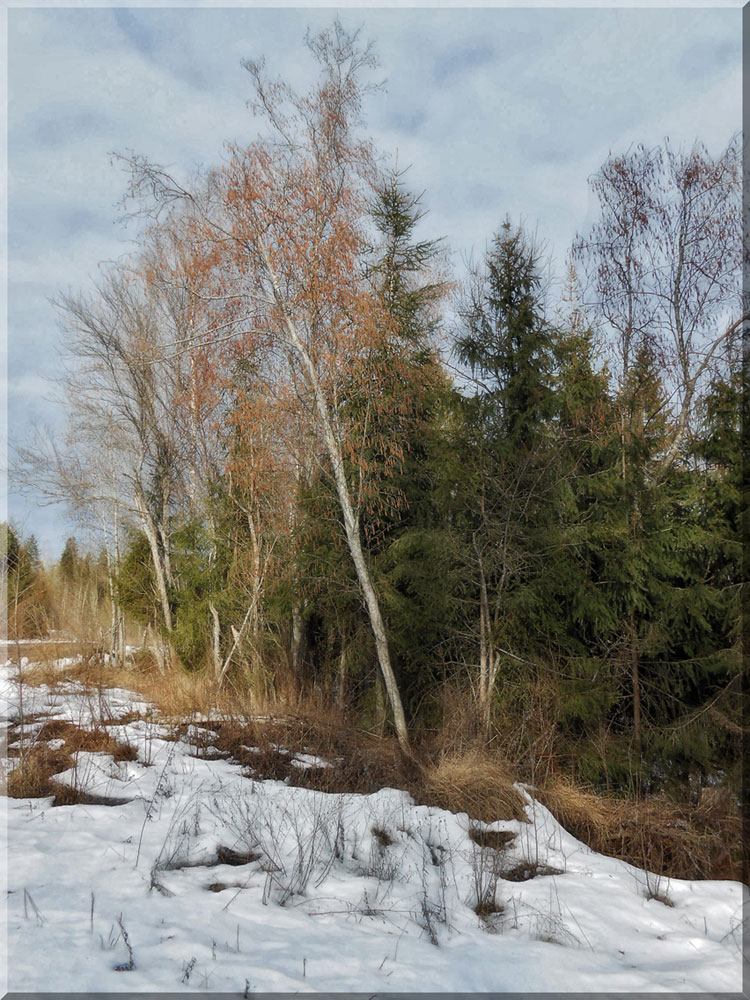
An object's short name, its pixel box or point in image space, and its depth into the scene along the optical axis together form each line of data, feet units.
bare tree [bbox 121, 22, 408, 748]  26.43
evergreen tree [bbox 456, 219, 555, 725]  28.02
